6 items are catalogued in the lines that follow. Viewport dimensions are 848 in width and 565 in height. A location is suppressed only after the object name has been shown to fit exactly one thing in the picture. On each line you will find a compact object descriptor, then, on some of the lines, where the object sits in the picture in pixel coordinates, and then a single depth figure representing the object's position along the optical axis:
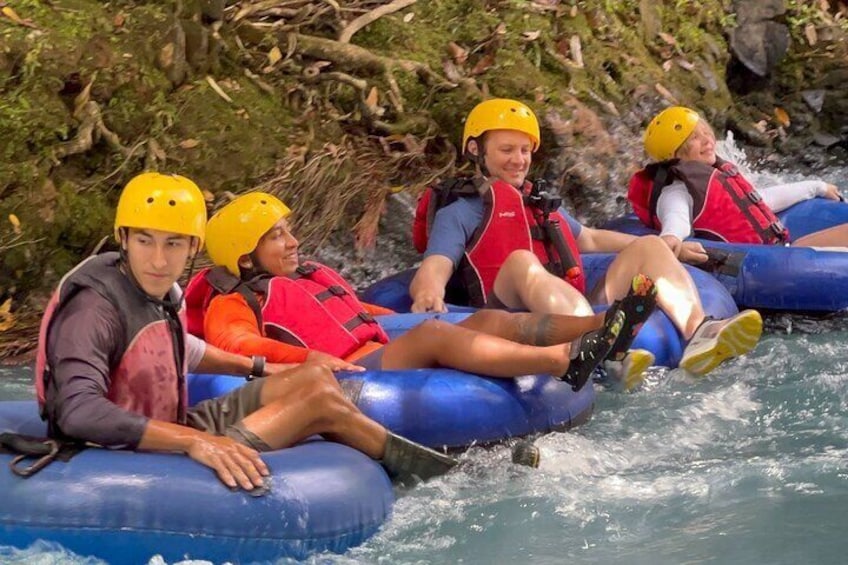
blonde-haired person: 14.60
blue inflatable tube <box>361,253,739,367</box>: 11.35
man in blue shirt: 10.89
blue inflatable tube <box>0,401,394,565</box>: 7.67
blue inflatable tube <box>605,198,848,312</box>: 13.23
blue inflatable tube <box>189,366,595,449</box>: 9.48
